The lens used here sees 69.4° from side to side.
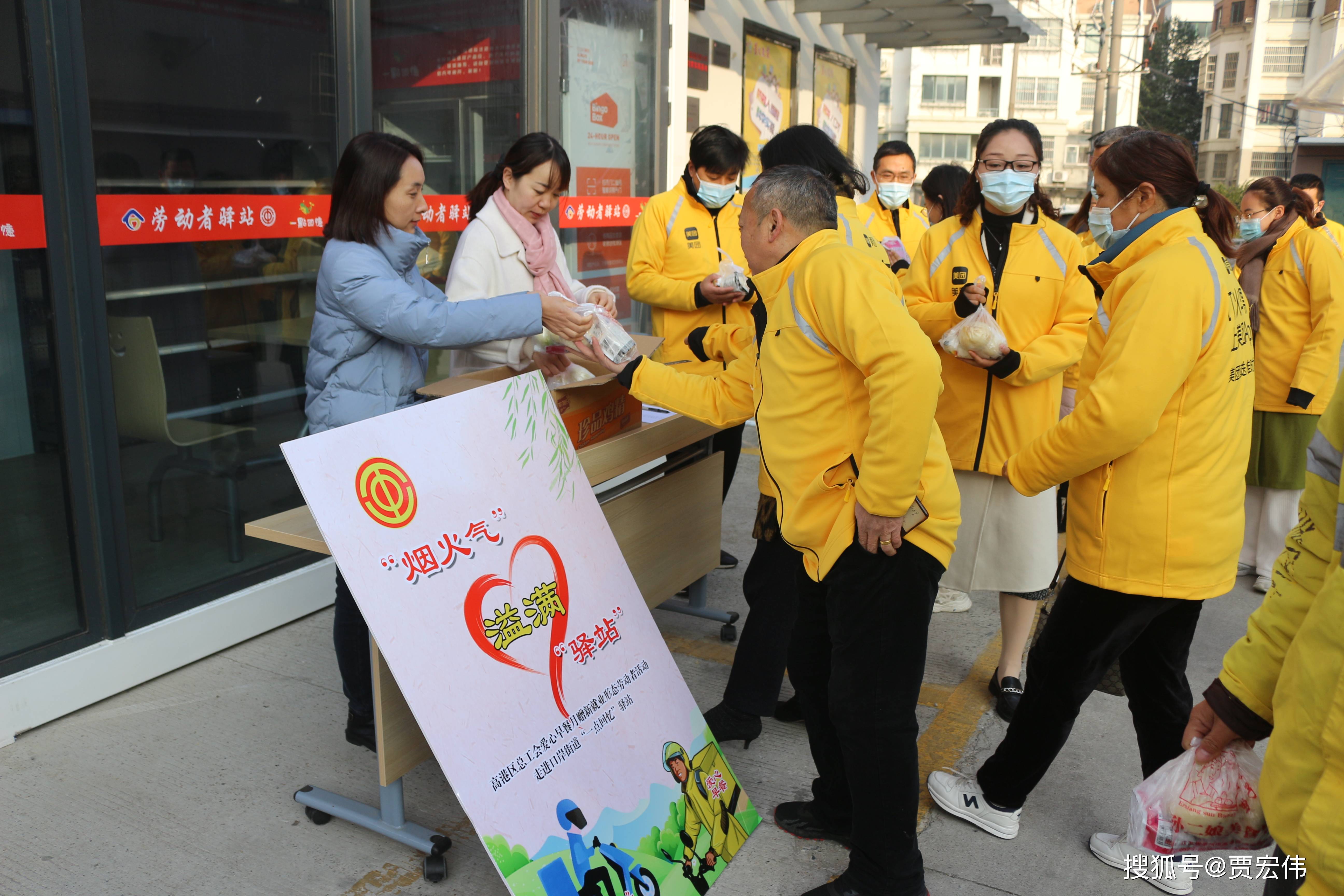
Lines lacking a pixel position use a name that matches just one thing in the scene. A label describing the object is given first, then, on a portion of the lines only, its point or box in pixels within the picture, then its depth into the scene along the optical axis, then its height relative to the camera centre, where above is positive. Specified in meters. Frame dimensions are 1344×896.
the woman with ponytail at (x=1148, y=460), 2.27 -0.53
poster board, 2.09 -0.97
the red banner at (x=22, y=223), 3.04 +0.01
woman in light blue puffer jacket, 2.74 -0.22
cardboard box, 2.78 -0.51
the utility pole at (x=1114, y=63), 22.70 +4.06
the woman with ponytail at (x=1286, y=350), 4.69 -0.52
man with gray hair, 2.07 -0.53
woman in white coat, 3.20 -0.01
